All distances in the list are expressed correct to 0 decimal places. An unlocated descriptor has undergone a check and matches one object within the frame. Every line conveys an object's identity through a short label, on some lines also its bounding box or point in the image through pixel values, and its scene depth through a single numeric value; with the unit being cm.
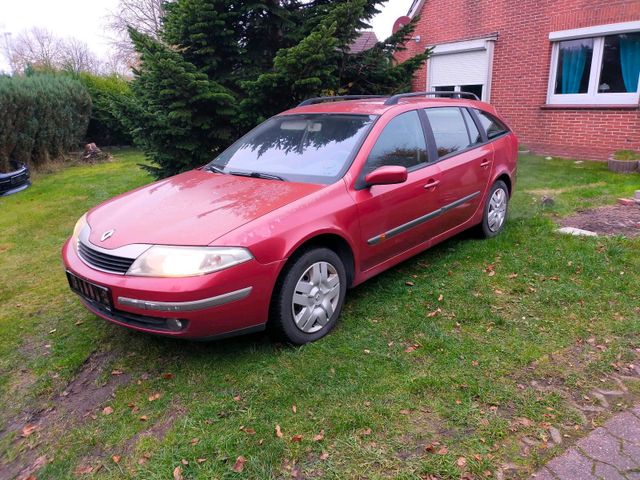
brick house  942
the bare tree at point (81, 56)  4234
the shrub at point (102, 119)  1555
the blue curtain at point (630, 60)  922
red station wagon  281
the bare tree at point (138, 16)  3256
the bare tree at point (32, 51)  4041
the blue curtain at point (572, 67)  1005
